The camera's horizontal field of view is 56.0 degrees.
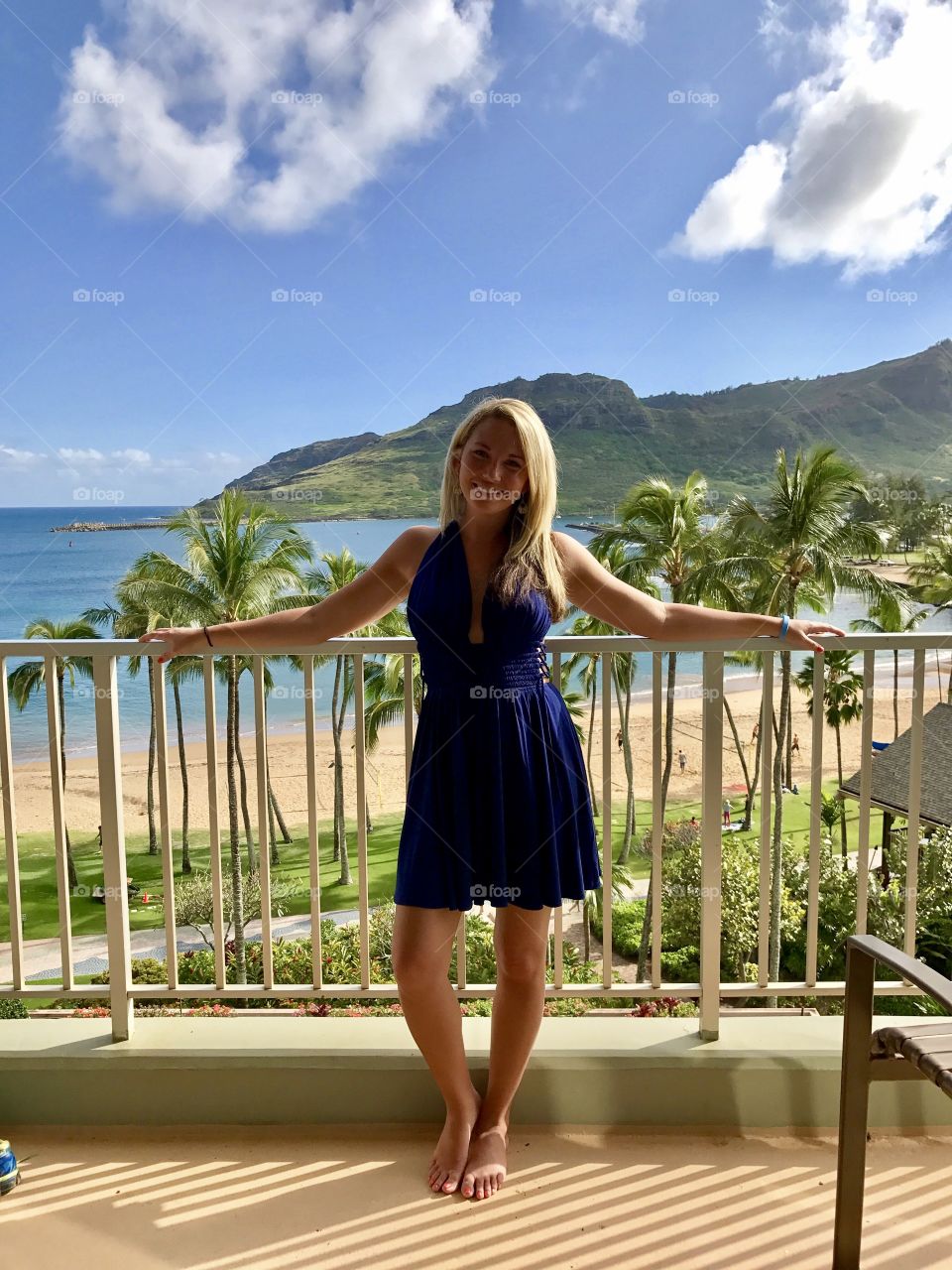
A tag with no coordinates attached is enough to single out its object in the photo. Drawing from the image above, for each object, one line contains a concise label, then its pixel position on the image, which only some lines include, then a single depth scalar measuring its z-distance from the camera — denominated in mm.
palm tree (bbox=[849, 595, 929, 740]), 27859
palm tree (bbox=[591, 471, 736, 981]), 29969
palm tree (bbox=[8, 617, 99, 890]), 26928
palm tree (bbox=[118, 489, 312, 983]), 27172
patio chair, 1376
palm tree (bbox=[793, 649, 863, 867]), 34531
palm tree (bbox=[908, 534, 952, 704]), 34594
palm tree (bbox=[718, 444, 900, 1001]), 28078
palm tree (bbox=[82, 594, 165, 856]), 30231
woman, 1788
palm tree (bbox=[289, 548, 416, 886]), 28703
